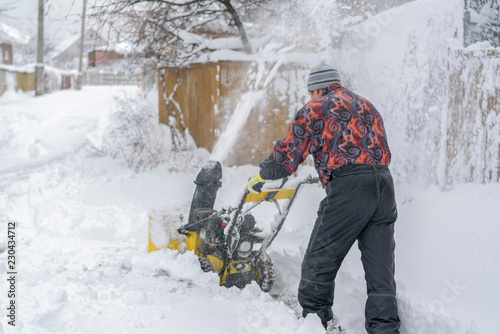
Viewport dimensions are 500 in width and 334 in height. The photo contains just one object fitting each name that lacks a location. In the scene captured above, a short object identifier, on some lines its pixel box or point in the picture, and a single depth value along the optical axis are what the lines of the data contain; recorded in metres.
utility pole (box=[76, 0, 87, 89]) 32.57
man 2.98
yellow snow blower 3.72
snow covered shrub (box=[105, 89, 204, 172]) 9.25
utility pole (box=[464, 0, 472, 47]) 4.82
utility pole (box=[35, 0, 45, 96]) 21.59
